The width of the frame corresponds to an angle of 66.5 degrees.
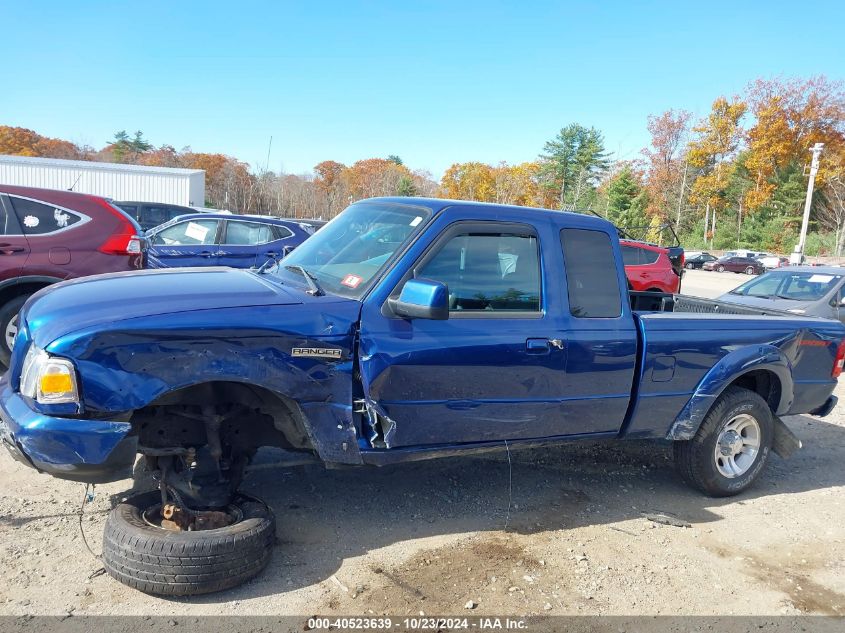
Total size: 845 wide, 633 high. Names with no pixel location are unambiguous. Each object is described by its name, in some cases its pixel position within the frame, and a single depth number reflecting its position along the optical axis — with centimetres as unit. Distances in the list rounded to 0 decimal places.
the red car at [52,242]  630
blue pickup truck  295
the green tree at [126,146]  7875
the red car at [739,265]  4284
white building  3450
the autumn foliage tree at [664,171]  6306
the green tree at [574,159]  6356
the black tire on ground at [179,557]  299
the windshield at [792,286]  1015
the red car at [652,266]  1342
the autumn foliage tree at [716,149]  5838
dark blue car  1071
